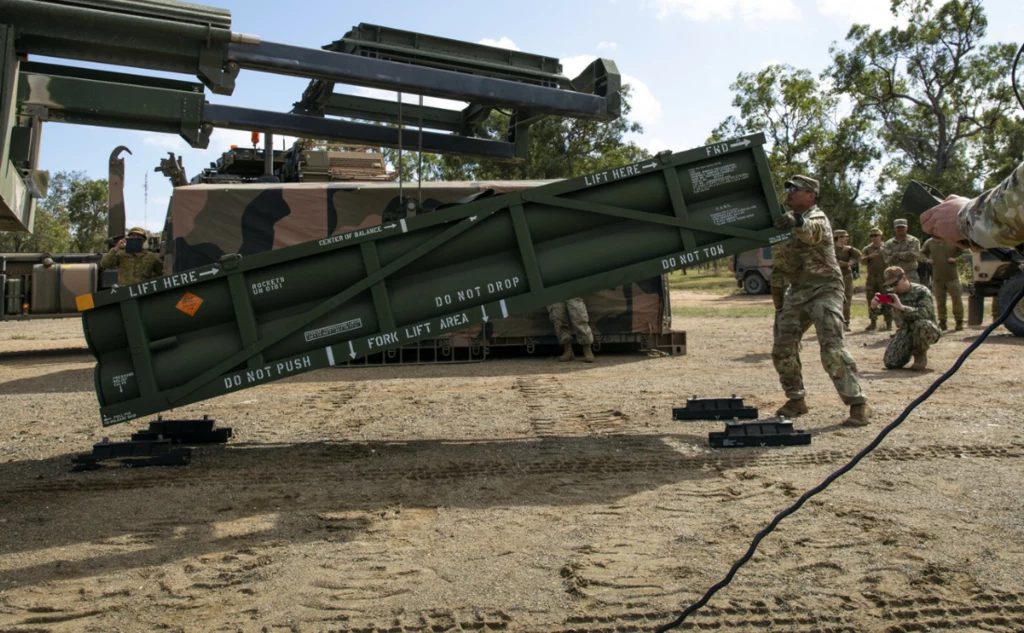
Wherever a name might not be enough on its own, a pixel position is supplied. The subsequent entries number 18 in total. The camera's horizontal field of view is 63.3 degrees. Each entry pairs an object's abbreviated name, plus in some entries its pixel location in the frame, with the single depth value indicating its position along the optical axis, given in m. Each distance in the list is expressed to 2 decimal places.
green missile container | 5.51
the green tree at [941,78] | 34.78
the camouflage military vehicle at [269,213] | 11.00
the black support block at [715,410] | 7.15
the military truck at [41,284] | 14.27
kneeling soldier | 9.80
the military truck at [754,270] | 29.45
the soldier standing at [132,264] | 11.08
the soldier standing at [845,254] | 12.59
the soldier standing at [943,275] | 14.08
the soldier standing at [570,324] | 11.62
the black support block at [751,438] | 6.05
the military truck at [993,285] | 12.65
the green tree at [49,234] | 41.78
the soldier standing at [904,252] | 13.84
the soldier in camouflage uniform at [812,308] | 6.55
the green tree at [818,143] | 35.16
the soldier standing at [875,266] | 14.33
